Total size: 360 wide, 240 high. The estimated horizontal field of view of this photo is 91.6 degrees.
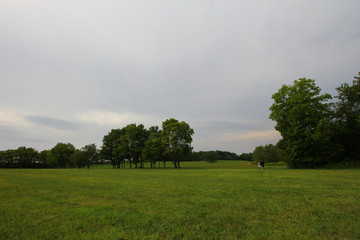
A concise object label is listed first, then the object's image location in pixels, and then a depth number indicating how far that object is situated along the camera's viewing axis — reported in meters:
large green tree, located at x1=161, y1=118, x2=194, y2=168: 50.22
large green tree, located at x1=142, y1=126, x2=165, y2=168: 51.91
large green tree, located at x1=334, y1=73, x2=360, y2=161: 31.91
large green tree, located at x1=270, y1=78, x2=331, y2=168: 32.00
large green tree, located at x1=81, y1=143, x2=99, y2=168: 77.44
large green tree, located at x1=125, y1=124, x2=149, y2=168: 59.26
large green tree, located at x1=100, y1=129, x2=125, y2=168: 64.94
